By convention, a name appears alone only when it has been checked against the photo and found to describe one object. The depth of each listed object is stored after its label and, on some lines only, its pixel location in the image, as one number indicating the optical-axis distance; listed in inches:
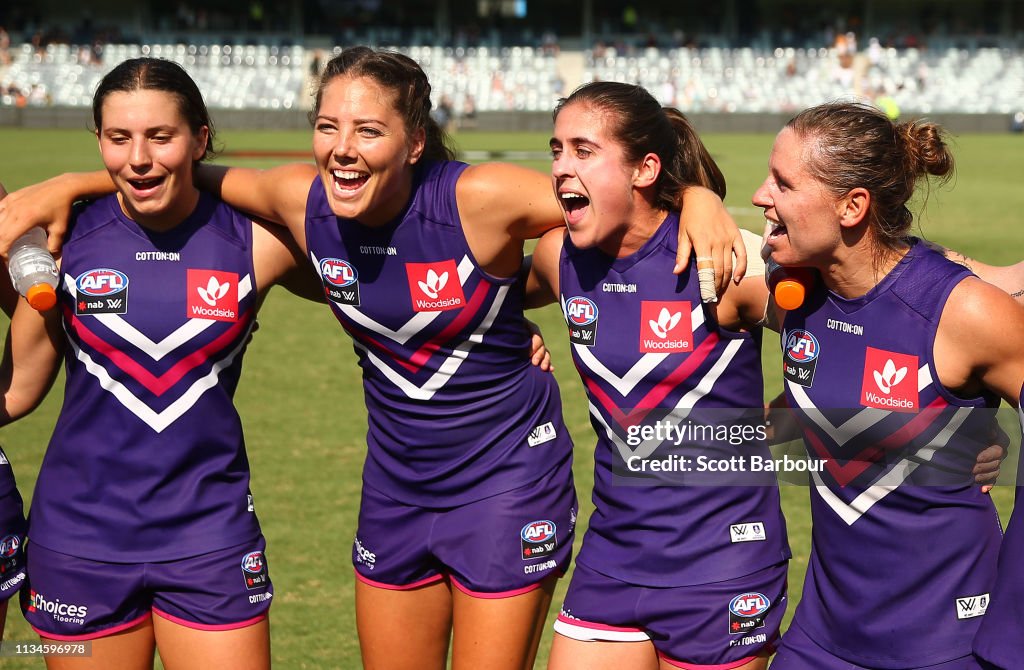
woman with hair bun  222.1
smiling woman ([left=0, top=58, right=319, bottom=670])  266.4
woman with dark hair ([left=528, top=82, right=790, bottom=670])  259.0
